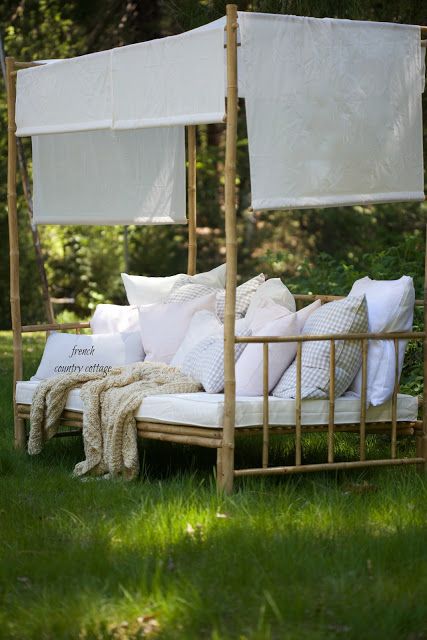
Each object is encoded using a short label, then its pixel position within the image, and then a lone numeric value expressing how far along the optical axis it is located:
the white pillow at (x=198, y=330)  8.02
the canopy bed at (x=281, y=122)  6.32
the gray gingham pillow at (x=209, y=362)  7.16
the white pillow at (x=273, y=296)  7.93
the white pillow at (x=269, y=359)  6.97
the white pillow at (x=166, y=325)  8.39
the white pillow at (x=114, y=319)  8.92
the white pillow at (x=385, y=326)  7.00
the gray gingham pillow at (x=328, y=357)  6.81
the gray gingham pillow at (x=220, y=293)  8.34
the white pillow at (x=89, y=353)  8.44
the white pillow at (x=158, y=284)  9.07
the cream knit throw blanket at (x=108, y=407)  7.01
